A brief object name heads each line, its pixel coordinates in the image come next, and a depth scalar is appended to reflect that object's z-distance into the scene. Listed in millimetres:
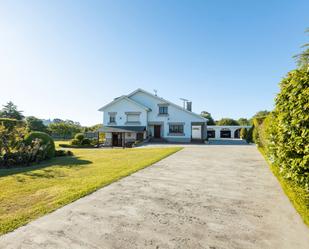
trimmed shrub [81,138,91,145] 27122
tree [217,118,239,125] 58344
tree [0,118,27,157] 10712
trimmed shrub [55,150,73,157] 14621
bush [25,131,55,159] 12242
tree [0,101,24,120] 52594
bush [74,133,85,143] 27238
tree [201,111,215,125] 59419
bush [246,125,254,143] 31391
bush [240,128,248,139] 37703
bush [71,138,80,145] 26875
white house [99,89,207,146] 30547
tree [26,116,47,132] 45050
